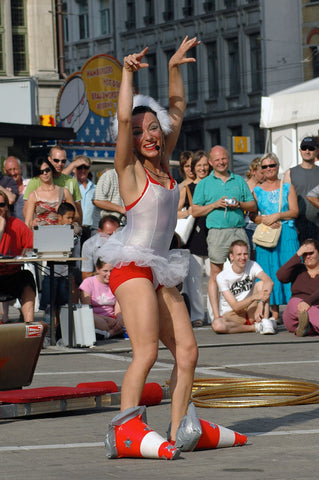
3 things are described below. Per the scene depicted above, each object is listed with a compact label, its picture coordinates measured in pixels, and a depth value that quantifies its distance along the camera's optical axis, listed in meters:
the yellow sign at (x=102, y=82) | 29.53
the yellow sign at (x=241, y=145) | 44.16
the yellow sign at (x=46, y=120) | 34.34
